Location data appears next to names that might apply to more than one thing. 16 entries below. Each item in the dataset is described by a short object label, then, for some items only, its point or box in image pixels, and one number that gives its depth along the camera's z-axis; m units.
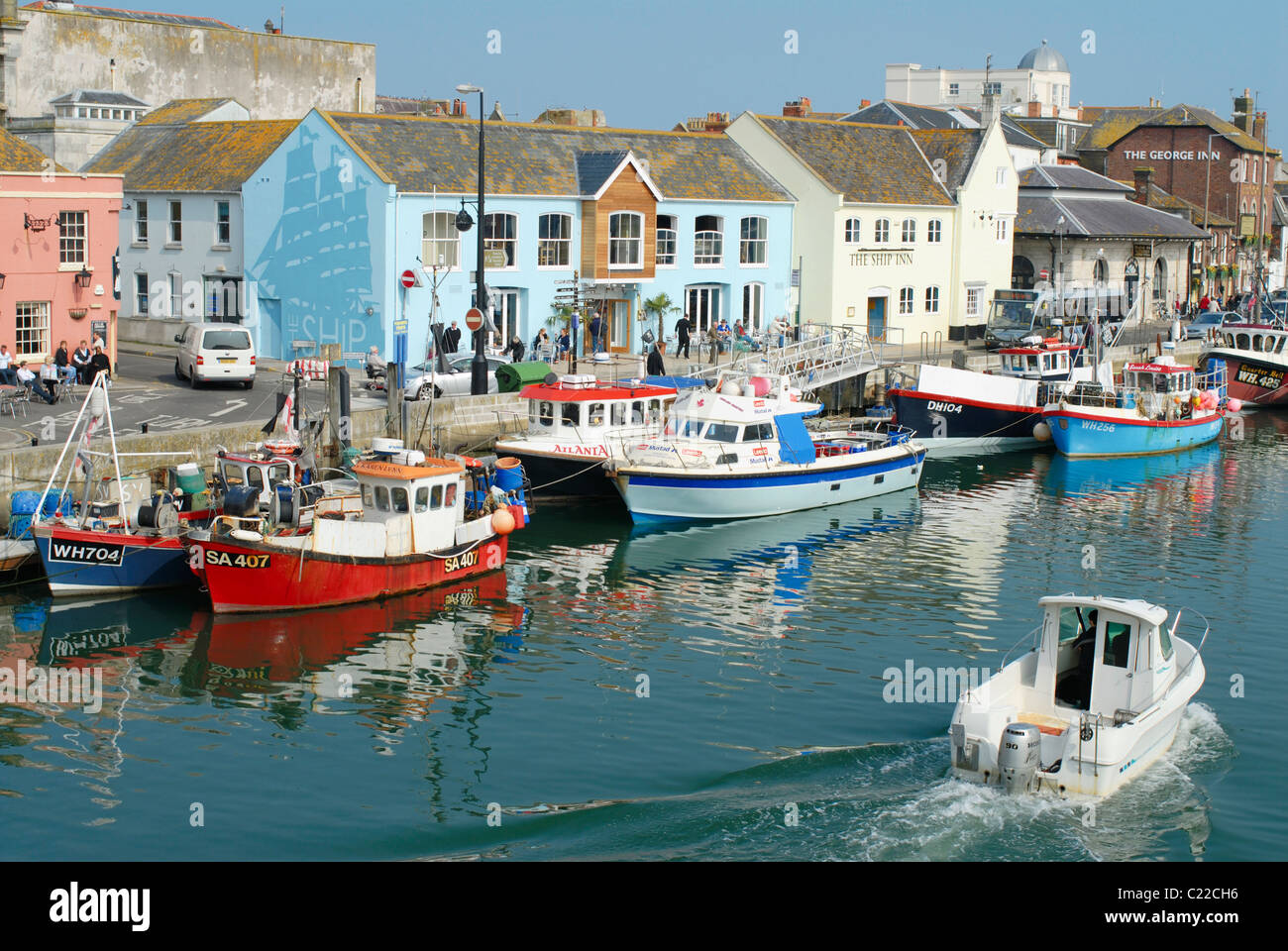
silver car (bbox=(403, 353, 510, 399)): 36.81
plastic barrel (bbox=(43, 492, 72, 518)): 26.41
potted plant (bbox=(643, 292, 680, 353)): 48.62
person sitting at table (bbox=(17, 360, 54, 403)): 34.00
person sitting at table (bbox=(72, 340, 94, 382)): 37.12
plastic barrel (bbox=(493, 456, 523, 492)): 29.31
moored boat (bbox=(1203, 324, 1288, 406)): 54.28
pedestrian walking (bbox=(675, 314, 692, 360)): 47.03
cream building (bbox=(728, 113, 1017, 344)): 53.59
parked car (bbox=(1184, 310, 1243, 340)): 60.97
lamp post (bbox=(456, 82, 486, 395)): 35.16
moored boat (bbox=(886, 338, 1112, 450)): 42.62
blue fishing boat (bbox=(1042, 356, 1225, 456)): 43.19
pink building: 37.78
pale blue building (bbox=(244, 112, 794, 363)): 42.41
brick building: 81.12
